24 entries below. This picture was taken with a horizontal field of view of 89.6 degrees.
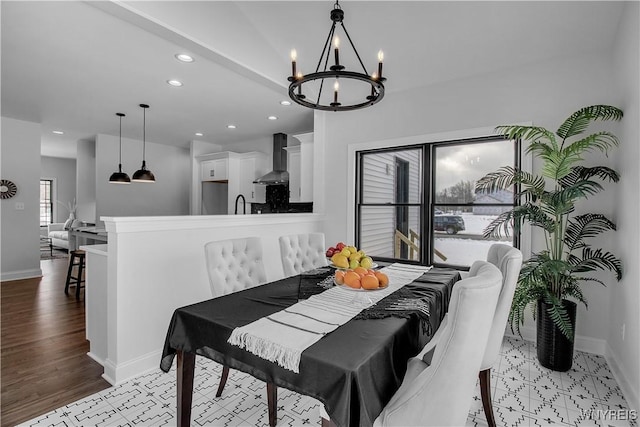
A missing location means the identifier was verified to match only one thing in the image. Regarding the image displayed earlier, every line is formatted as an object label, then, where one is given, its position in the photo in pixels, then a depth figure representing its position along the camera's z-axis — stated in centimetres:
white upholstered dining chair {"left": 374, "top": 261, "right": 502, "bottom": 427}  103
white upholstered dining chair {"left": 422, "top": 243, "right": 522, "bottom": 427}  165
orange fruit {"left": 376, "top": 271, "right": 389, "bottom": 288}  167
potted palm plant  245
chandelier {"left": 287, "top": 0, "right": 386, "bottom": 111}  179
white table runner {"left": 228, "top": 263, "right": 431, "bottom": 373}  121
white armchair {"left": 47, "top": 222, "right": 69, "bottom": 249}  830
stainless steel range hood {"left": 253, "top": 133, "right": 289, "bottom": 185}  622
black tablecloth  107
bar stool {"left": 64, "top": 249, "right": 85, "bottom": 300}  431
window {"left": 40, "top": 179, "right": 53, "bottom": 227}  979
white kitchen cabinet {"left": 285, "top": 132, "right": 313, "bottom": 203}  484
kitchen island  234
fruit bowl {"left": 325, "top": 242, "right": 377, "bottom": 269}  193
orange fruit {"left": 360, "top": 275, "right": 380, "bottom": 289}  160
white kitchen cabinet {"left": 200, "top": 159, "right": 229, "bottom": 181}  652
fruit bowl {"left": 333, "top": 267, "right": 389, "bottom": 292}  160
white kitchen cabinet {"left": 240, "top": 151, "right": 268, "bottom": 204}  648
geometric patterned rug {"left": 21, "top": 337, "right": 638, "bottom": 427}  194
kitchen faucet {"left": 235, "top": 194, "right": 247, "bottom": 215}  619
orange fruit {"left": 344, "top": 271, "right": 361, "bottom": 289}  161
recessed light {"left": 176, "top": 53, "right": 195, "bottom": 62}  315
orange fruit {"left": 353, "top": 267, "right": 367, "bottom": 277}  168
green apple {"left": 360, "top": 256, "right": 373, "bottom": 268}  195
